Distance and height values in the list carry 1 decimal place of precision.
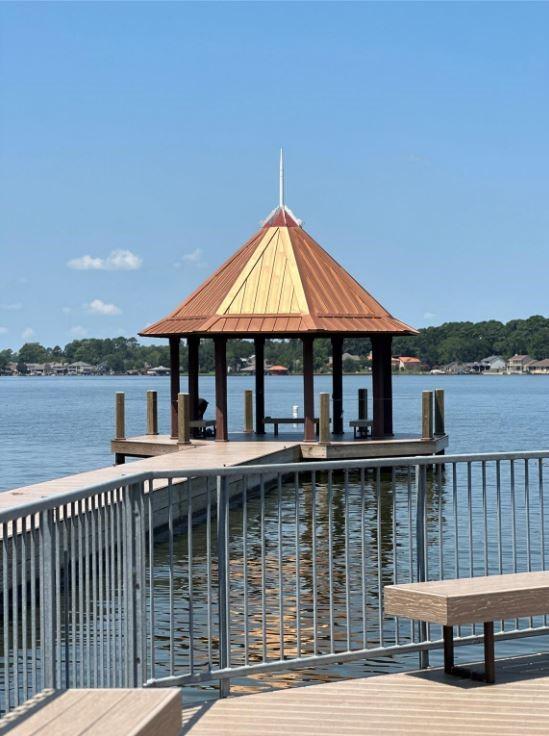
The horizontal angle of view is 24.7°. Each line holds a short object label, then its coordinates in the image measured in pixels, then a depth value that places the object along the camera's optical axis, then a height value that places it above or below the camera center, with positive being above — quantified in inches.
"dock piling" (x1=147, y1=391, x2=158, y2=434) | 1234.0 -37.5
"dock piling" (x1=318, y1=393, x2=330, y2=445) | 1087.0 -44.6
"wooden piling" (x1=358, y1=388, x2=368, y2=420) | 1274.6 -31.3
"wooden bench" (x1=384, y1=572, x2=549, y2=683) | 274.2 -52.0
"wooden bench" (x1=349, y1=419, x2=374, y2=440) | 1135.0 -47.9
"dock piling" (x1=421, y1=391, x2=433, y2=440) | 1135.0 -41.3
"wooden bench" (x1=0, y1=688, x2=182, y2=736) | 180.2 -50.6
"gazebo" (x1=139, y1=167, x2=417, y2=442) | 1155.9 +57.5
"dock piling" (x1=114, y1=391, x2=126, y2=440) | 1178.2 -39.4
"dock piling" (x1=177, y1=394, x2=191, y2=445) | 1102.4 -40.0
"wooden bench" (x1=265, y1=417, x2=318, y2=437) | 1172.5 -44.5
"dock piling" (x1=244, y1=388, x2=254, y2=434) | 1305.4 -39.4
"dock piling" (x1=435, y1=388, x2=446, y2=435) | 1194.0 -39.2
